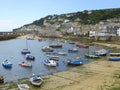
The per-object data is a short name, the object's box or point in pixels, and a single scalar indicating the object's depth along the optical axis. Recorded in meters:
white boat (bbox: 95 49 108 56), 29.68
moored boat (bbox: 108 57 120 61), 24.29
